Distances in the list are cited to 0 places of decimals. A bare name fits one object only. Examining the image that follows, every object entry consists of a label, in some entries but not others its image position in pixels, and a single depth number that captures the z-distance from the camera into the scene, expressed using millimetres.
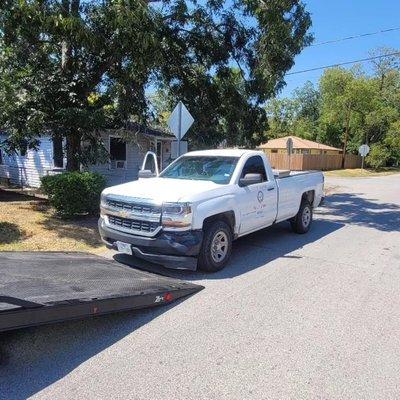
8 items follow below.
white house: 19344
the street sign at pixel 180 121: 10375
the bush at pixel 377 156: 48188
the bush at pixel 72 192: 9953
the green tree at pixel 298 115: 64250
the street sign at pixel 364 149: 39969
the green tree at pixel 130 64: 9070
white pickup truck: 5965
